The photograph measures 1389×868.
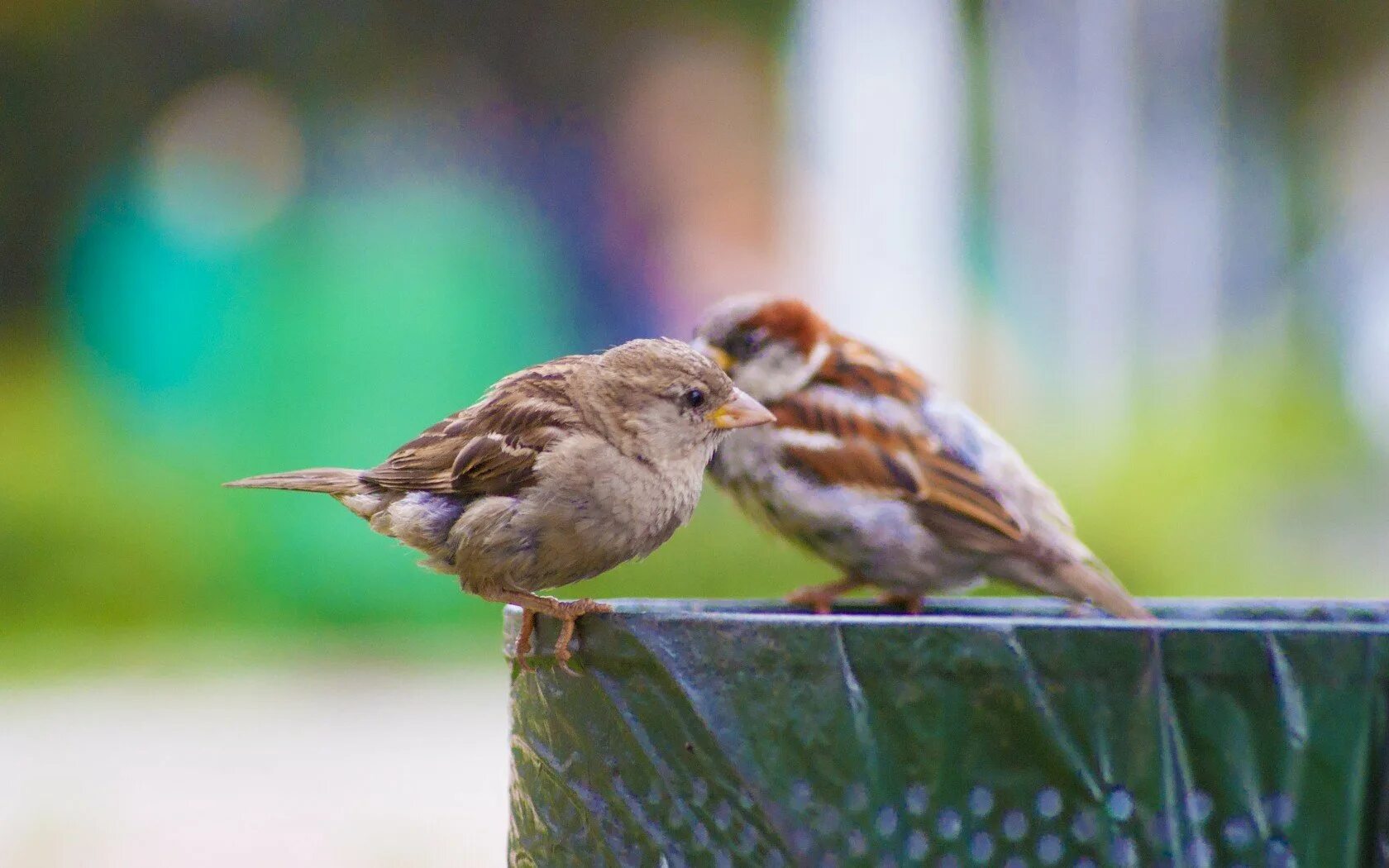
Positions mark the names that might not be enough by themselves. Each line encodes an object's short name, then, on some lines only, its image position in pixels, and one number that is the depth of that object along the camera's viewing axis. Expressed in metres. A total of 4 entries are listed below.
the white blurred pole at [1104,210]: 12.41
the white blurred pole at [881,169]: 12.30
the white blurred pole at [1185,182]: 12.63
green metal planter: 2.24
